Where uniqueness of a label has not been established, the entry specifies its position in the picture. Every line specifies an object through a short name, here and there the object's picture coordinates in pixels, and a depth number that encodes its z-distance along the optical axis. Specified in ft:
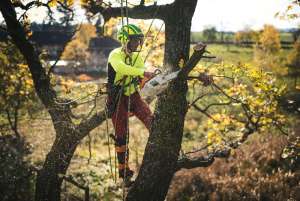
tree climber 15.12
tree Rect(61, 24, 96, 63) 160.66
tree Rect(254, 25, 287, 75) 108.68
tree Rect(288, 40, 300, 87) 110.99
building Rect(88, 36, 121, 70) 192.85
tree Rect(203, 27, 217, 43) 239.58
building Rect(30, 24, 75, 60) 195.62
